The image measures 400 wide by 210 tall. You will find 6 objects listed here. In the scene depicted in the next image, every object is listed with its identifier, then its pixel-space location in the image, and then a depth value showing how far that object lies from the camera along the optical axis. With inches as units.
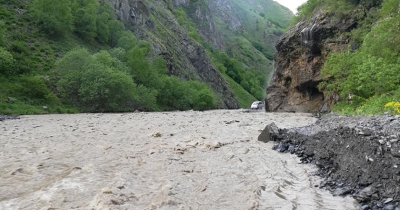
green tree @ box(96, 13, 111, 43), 3619.6
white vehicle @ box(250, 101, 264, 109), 3663.9
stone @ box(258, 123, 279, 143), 832.9
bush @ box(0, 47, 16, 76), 2010.3
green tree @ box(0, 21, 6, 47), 2218.3
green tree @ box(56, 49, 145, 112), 2219.5
